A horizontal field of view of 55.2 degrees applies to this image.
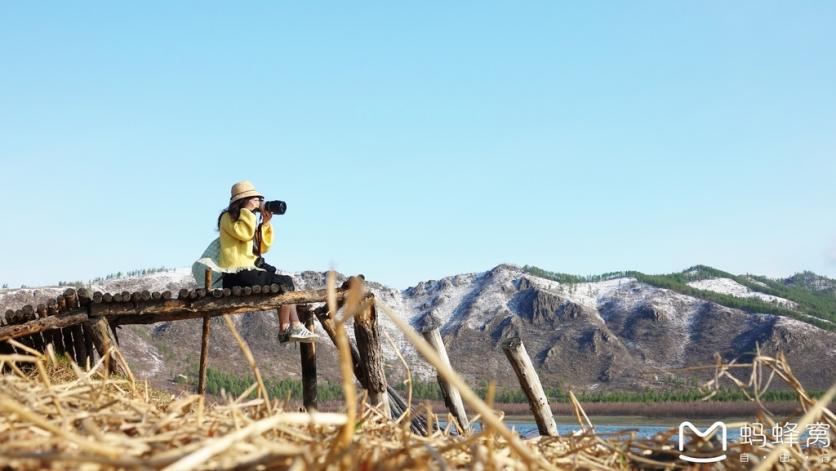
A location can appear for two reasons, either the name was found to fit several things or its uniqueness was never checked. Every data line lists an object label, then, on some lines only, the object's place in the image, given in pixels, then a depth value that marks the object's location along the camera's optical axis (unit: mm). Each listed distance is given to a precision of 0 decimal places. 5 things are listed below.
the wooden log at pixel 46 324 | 8023
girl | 8727
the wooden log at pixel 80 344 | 9000
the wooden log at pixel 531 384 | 7512
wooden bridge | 8094
